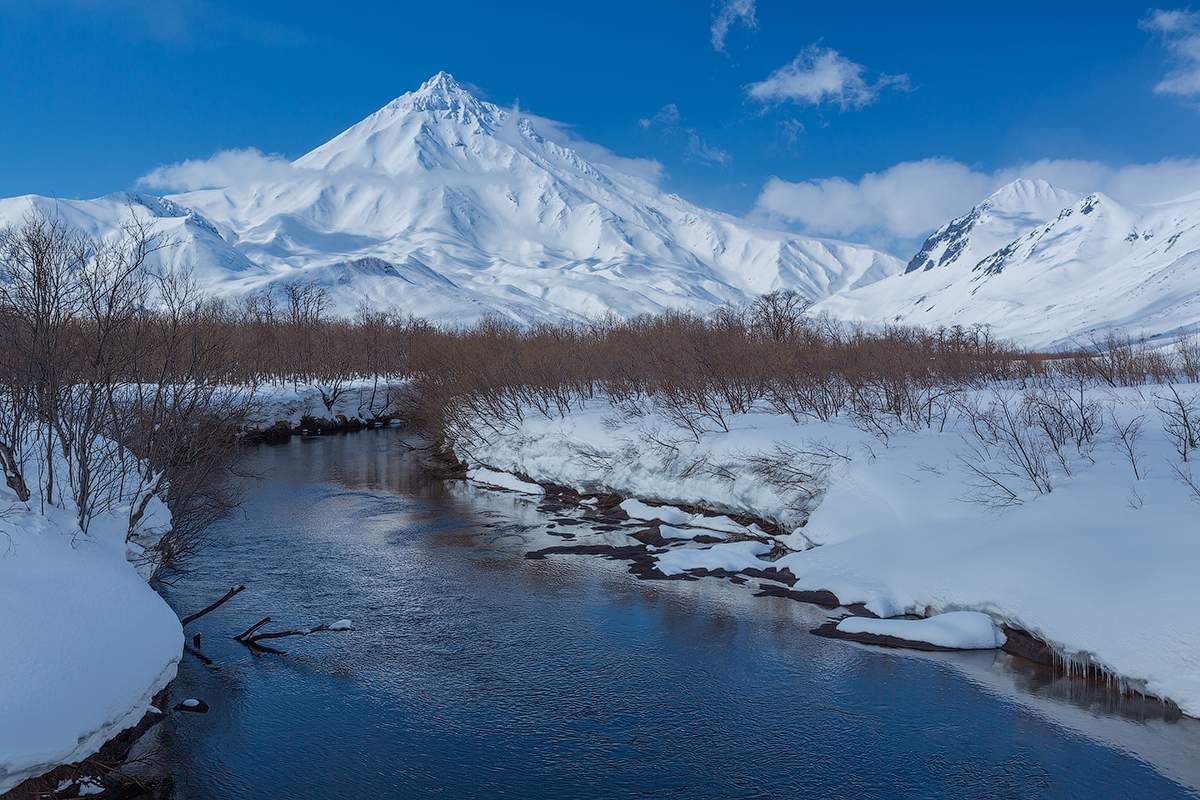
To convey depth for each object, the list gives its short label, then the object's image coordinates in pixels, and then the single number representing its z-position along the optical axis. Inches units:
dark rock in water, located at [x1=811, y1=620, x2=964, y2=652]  590.2
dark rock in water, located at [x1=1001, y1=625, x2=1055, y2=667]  557.6
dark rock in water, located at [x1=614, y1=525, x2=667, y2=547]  924.0
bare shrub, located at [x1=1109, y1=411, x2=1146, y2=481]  711.7
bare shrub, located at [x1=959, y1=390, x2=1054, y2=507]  735.7
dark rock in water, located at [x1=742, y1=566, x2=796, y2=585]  756.6
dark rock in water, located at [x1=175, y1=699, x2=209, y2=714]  491.2
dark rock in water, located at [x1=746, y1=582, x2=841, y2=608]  689.6
